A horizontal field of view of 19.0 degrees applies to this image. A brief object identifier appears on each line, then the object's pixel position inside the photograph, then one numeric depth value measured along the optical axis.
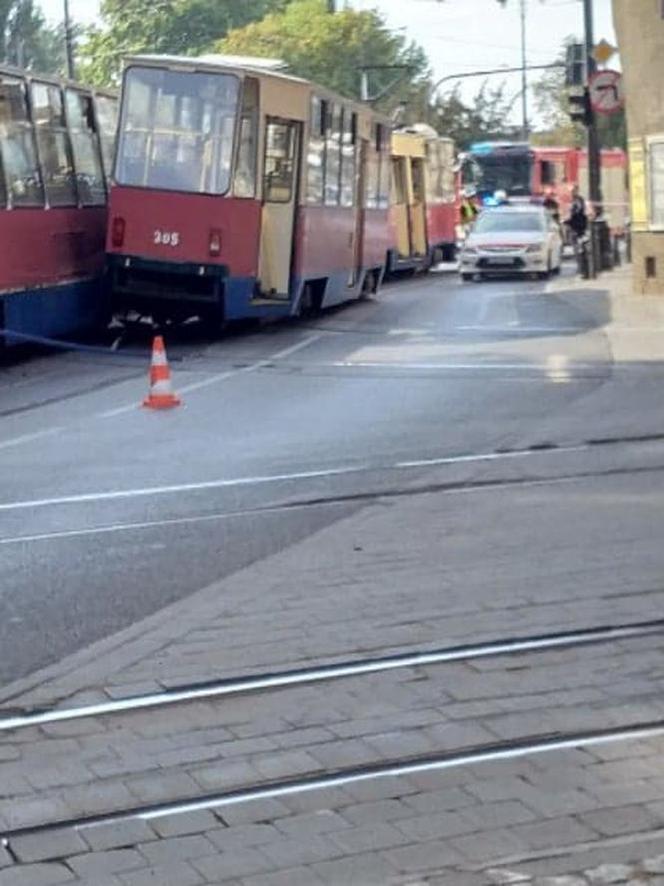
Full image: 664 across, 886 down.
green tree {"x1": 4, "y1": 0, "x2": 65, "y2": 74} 115.50
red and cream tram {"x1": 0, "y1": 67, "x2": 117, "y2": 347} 22.28
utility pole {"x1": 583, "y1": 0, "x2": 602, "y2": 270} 40.33
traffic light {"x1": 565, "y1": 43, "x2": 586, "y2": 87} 41.22
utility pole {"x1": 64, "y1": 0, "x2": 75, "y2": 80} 60.72
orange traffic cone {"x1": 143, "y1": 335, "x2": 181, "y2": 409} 17.64
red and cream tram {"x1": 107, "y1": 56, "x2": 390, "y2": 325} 24.61
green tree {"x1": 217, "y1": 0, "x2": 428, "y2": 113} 86.75
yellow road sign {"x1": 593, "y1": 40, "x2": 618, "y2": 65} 36.80
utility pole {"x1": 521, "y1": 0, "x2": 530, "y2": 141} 101.69
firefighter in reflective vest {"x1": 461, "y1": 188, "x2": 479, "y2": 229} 58.89
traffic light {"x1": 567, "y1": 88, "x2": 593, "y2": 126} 37.50
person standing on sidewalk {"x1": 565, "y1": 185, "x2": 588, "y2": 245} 42.64
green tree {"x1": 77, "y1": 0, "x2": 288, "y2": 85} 91.00
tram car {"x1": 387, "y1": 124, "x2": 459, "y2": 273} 43.59
